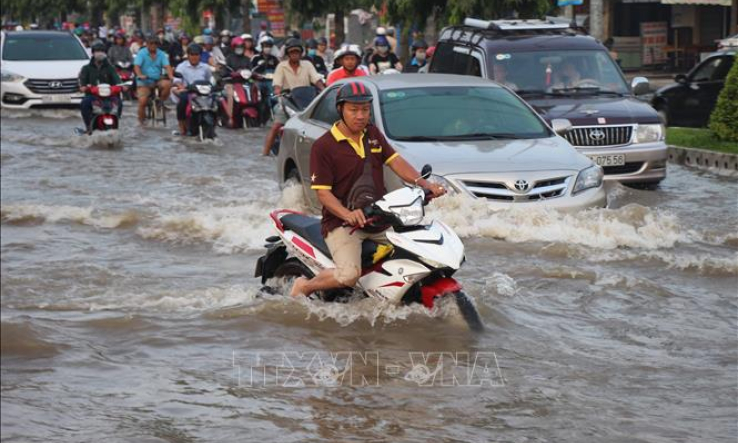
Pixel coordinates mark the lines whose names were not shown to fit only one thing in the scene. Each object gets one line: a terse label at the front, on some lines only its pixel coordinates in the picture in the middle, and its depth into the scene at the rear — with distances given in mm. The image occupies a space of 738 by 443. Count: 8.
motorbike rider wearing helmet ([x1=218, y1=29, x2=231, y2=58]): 36019
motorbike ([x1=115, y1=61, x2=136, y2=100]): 30891
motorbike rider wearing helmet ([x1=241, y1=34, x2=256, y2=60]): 27469
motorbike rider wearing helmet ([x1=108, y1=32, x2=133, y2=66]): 35312
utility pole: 28453
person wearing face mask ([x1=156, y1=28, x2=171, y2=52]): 38250
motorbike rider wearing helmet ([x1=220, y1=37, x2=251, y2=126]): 23872
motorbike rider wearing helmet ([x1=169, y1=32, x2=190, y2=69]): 37797
